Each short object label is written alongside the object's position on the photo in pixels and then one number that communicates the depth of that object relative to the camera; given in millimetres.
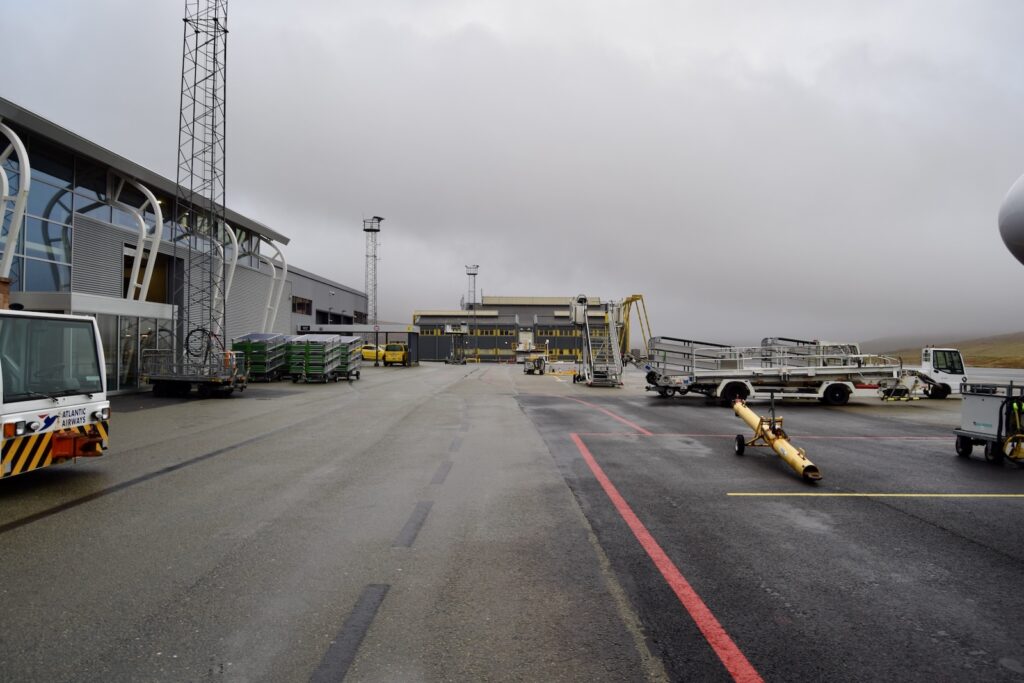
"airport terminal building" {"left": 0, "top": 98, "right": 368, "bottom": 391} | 18703
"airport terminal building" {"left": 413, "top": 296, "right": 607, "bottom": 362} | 86375
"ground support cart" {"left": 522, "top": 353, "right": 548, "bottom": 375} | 46562
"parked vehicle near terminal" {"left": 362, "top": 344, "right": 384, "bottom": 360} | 60938
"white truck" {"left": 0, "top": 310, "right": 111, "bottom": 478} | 6680
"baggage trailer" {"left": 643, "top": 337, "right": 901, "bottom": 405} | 19906
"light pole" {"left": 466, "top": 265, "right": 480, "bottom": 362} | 87131
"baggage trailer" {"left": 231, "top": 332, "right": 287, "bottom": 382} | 29547
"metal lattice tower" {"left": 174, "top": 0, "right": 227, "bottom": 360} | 28531
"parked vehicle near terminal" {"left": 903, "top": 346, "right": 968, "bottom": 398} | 23797
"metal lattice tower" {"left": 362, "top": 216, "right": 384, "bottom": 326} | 78375
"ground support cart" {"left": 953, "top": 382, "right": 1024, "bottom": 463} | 9109
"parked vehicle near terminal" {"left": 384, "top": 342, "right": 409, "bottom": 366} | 54562
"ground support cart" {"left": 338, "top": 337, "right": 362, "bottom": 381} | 32125
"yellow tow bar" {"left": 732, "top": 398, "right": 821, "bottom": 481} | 7859
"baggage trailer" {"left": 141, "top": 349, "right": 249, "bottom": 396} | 21042
